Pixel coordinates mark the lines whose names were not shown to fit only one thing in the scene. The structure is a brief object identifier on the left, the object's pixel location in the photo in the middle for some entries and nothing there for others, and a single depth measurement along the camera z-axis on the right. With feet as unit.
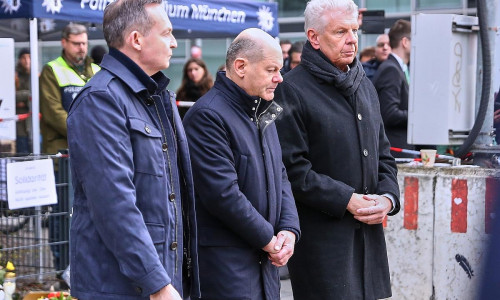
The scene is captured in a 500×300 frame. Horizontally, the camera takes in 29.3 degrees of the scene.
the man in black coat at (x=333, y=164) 16.03
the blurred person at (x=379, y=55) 35.14
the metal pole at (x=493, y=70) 22.33
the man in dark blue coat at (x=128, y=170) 11.12
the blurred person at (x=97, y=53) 35.36
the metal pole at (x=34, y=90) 27.32
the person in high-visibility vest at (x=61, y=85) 28.66
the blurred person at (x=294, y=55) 41.74
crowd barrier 22.00
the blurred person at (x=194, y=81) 38.93
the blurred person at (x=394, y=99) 29.30
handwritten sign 22.02
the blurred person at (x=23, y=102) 37.35
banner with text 26.48
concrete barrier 21.97
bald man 14.06
